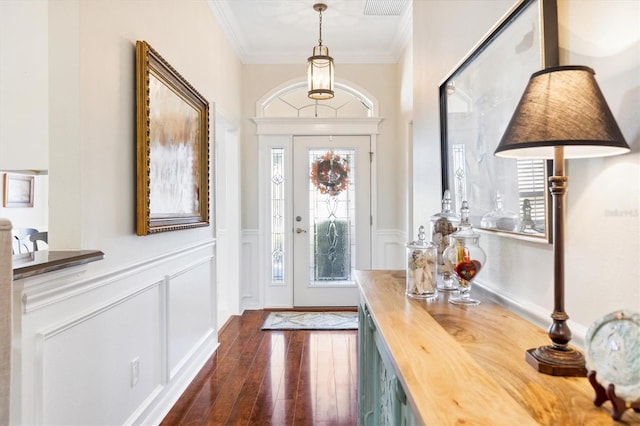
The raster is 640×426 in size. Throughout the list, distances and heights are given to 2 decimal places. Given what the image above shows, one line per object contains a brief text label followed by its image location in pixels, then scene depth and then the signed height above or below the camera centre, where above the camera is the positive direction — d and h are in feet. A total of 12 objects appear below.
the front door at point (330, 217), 15.64 -0.13
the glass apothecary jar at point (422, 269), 4.92 -0.68
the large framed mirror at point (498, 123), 3.84 +1.19
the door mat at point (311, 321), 13.35 -3.73
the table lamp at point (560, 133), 2.57 +0.53
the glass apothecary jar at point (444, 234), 5.47 -0.28
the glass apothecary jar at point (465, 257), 4.61 -0.51
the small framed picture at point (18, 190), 13.33 +0.81
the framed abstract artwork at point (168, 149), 6.74 +1.32
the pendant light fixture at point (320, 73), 11.59 +4.05
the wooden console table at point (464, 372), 2.26 -1.10
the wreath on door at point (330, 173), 15.67 +1.59
